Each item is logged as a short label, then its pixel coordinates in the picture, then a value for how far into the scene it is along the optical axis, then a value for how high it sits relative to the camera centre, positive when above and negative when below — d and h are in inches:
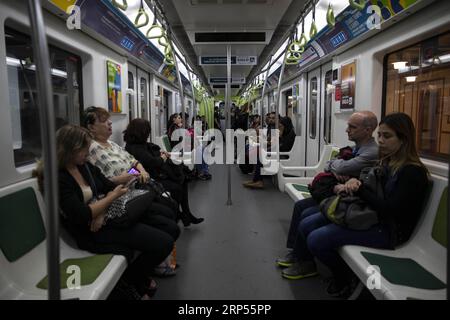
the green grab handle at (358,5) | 103.1 +34.5
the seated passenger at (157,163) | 136.2 -16.8
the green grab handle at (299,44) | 171.2 +39.1
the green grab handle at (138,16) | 121.4 +36.4
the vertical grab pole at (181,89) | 185.9 +18.8
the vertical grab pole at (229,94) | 191.7 +15.5
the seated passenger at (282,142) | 236.1 -14.5
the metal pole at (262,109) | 272.4 +9.4
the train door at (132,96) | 213.9 +16.1
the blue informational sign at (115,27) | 124.6 +41.6
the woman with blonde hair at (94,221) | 78.0 -23.3
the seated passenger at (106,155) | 109.0 -11.0
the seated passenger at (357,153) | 103.3 -9.8
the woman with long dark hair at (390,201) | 81.7 -19.4
